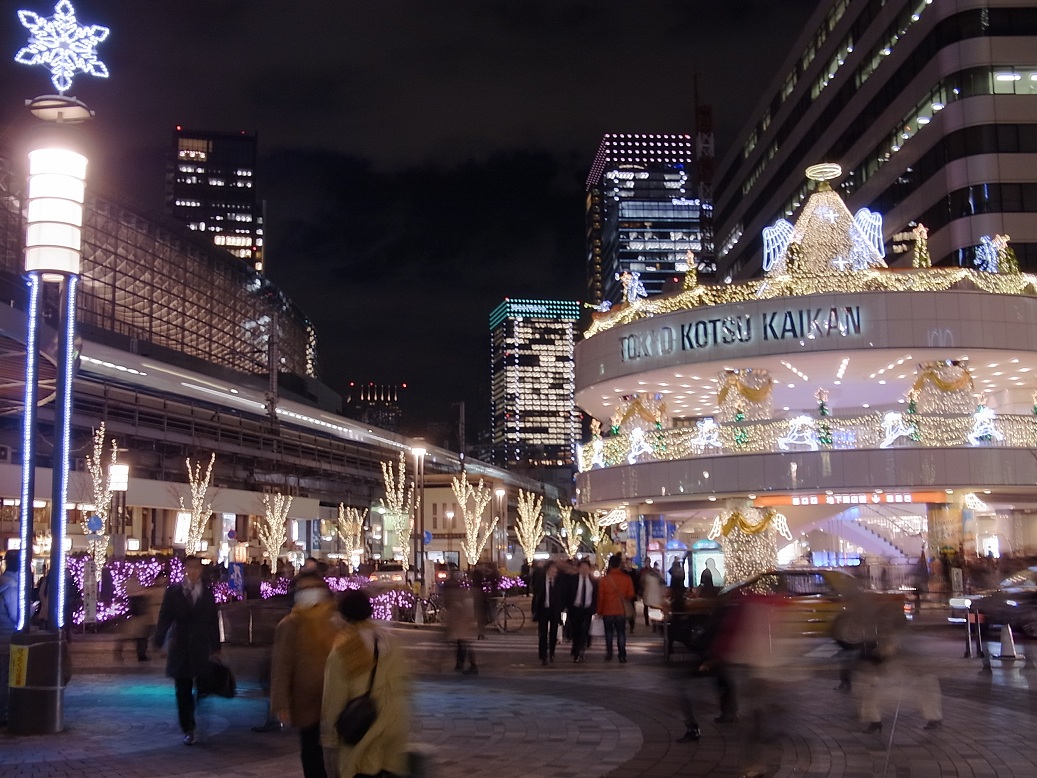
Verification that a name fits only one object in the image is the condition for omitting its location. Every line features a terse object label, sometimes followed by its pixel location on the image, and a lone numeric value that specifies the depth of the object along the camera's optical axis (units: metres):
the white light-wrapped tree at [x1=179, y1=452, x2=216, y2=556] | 49.37
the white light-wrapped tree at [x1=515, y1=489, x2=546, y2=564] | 65.88
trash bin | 10.82
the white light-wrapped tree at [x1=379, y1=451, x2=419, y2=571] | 59.61
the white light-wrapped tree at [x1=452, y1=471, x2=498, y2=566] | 56.06
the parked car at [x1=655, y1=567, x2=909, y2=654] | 19.36
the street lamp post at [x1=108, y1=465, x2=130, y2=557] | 28.09
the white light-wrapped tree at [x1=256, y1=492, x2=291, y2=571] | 59.19
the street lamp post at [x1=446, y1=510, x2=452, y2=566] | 85.97
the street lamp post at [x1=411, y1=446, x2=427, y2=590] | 35.53
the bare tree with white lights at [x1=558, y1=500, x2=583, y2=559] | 68.35
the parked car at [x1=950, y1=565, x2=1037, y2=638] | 21.31
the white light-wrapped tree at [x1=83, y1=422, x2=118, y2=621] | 26.61
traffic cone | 16.92
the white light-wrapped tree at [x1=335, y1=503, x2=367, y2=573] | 72.34
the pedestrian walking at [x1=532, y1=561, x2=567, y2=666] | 18.08
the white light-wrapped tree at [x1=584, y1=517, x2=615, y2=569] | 47.92
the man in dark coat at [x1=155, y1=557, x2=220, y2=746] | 10.29
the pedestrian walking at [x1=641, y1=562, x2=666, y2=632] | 23.47
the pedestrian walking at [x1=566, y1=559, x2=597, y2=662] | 18.11
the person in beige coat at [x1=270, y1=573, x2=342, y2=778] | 7.16
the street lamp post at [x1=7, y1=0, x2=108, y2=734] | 11.60
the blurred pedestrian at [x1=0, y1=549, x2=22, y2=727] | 11.52
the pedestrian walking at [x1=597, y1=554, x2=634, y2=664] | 17.94
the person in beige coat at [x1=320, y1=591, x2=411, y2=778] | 5.21
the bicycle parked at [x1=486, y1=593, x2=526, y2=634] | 26.73
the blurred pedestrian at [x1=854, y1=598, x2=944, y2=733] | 10.65
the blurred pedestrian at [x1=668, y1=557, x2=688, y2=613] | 19.97
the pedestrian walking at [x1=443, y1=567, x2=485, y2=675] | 16.17
